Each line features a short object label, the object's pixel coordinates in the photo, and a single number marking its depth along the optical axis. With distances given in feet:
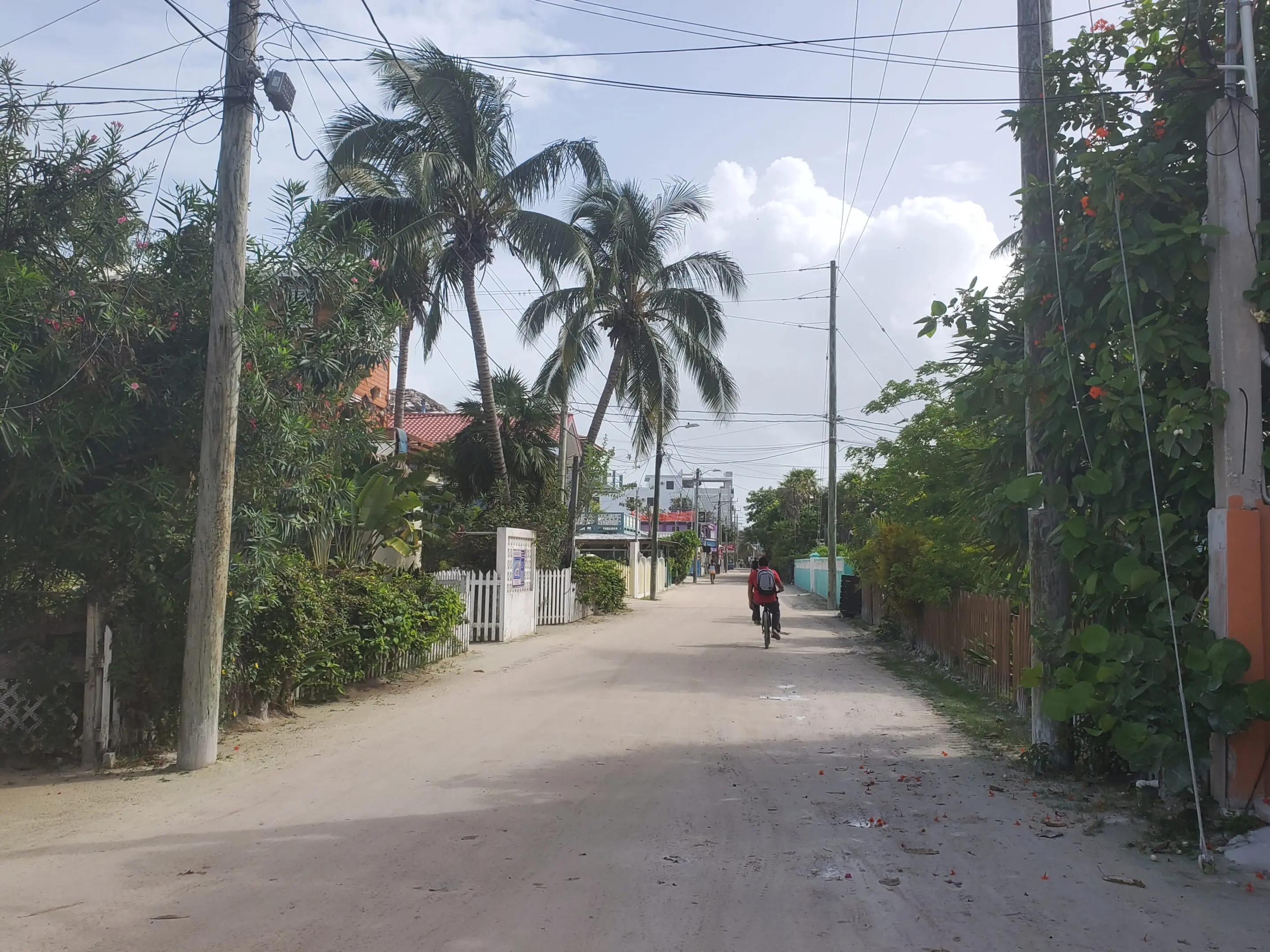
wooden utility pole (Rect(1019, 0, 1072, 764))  25.53
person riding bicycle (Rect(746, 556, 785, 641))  63.00
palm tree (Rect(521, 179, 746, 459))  88.94
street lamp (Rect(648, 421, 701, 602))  139.95
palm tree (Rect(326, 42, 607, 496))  66.13
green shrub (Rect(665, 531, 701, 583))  201.26
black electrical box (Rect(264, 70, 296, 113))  27.66
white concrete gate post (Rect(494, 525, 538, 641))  64.80
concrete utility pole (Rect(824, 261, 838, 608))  110.42
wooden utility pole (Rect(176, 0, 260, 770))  26.53
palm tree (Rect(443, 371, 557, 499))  84.53
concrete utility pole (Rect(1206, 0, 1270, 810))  20.17
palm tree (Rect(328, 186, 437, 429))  66.80
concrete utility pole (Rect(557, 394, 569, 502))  90.65
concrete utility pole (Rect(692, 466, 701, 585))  302.58
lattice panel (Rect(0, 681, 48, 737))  26.43
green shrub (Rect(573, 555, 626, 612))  90.67
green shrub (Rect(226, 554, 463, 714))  31.24
